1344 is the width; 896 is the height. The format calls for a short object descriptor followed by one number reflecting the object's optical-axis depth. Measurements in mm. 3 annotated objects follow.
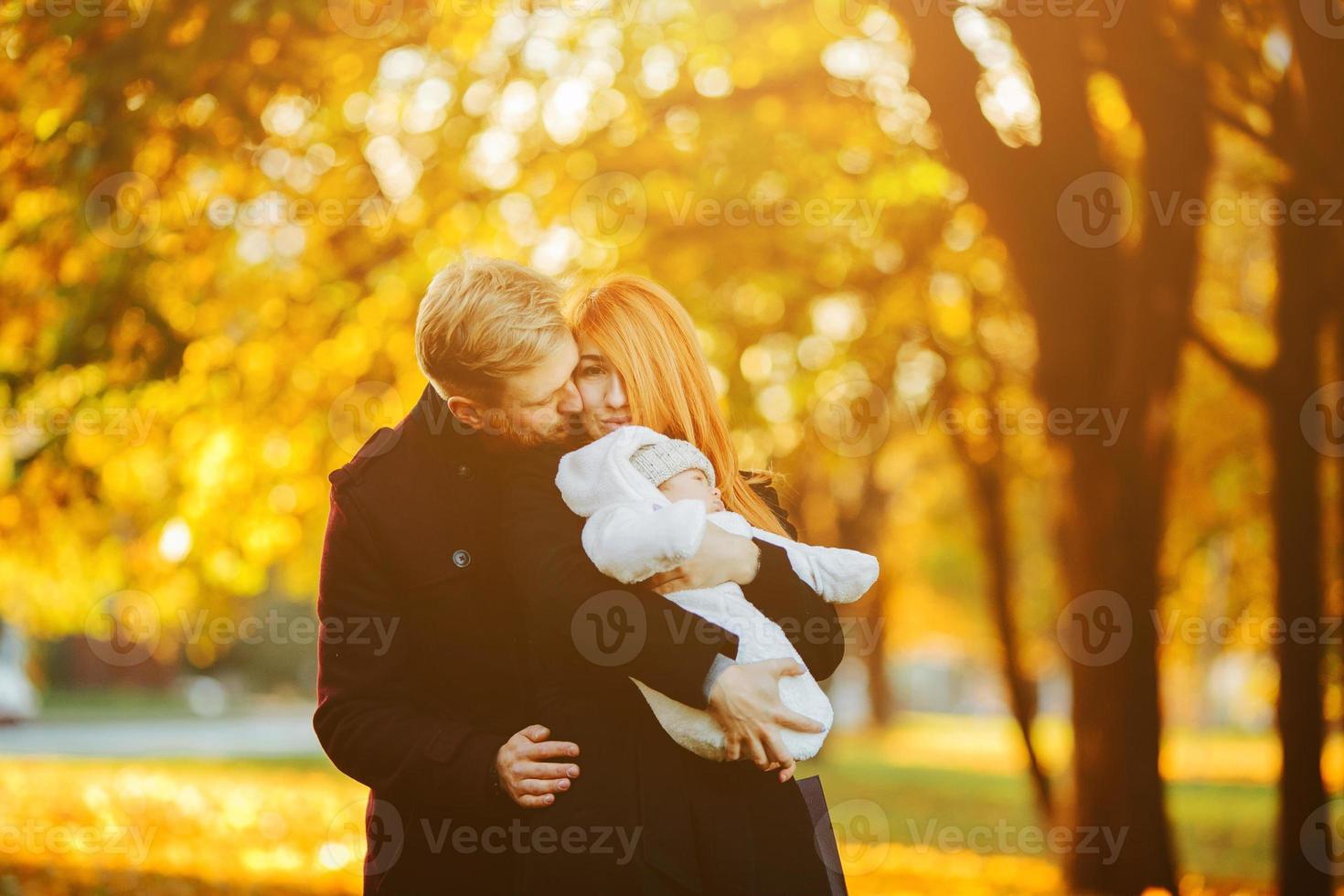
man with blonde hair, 3117
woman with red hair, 2951
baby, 2869
